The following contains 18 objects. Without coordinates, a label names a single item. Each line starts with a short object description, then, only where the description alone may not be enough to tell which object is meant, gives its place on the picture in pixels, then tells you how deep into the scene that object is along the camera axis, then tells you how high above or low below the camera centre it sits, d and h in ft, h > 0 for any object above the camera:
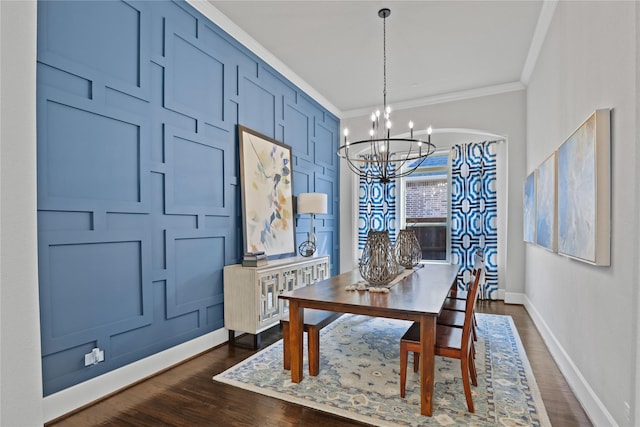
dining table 6.48 -2.02
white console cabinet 10.18 -2.72
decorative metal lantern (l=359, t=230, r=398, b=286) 8.41 -1.26
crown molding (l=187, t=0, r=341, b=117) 10.04 +5.91
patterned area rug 6.47 -4.00
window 18.26 +0.27
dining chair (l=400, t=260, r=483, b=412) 6.58 -2.75
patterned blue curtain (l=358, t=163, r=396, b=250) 19.06 +0.16
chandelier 18.29 +3.42
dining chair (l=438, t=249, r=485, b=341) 7.55 -2.77
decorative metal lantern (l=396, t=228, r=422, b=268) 11.60 -1.33
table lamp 14.17 +0.20
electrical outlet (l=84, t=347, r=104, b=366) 6.93 -3.09
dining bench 8.08 -3.06
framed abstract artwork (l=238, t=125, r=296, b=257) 11.66 +0.60
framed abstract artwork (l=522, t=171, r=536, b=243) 11.91 +0.07
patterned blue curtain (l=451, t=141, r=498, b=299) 16.81 +0.09
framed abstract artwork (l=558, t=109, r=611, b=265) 5.99 +0.36
